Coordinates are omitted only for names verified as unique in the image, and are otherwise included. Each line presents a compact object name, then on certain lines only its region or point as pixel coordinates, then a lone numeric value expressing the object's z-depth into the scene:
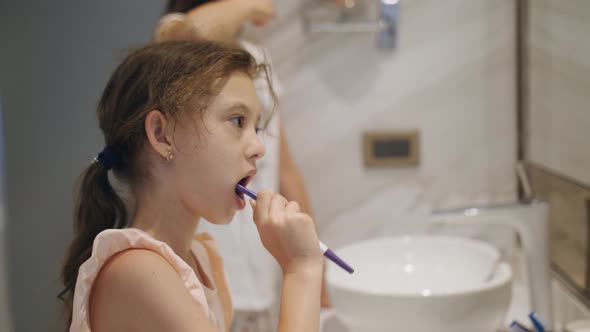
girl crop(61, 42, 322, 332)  0.62
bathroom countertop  1.07
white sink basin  0.91
